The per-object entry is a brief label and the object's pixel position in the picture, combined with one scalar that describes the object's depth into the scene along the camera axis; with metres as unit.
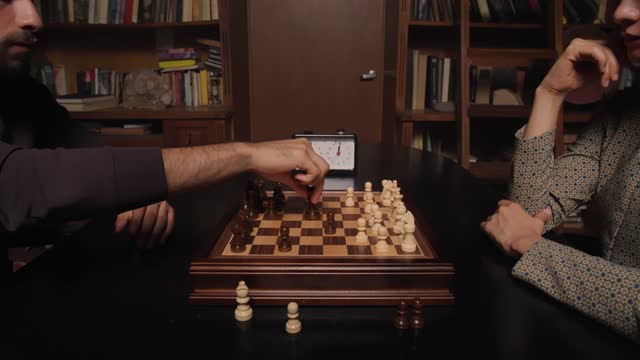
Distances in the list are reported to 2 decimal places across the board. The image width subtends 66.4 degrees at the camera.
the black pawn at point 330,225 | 1.08
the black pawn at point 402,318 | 0.75
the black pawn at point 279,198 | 1.26
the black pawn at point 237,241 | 0.95
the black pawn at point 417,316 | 0.75
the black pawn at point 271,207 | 1.25
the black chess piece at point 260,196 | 1.26
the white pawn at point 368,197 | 1.33
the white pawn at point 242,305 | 0.79
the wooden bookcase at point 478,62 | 3.12
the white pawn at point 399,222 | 1.04
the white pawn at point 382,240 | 0.95
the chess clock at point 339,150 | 1.84
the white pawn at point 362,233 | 1.01
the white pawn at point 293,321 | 0.74
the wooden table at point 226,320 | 0.69
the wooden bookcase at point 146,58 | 3.36
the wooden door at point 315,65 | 3.81
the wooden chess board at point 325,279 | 0.84
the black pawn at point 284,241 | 0.95
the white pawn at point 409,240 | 0.95
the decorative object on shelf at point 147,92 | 3.57
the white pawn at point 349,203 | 1.32
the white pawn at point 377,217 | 1.15
